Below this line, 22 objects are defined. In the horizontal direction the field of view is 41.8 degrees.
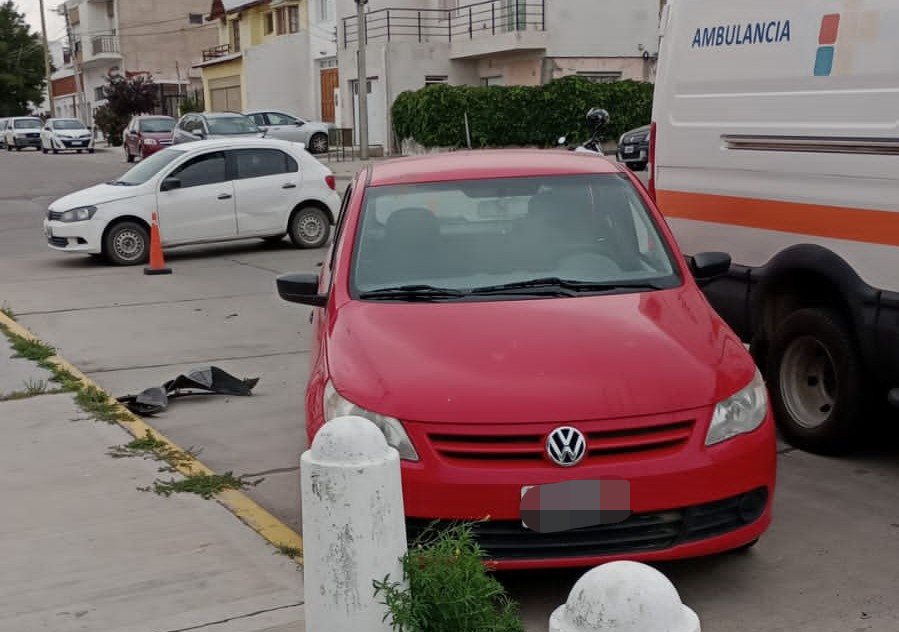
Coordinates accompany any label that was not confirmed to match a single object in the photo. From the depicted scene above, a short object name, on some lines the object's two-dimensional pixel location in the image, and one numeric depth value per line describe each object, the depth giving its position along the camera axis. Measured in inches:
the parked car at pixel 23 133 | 2272.4
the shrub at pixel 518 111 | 1253.1
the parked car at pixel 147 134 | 1471.5
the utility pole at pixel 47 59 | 3011.8
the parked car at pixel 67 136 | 2032.5
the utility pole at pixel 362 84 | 1241.4
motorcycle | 600.1
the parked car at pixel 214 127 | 1171.9
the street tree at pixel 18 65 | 3550.7
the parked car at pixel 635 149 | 965.2
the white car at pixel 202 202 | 593.3
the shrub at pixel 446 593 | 132.4
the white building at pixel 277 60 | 1771.7
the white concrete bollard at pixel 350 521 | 128.3
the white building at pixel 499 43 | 1360.7
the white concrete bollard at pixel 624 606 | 89.4
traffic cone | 564.4
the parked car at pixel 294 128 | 1407.5
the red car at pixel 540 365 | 164.4
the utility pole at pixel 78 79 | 3287.4
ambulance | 221.3
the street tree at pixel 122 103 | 2272.4
